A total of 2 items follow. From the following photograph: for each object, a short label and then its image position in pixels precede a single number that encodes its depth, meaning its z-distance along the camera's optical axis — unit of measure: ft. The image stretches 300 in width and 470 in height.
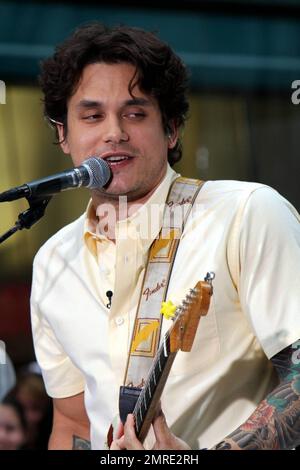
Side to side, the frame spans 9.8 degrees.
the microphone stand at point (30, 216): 16.25
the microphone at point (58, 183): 15.54
